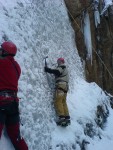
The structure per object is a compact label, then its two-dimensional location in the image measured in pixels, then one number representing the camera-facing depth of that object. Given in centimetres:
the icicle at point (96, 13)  644
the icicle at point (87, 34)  622
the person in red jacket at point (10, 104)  249
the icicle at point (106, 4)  670
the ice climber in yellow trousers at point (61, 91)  349
